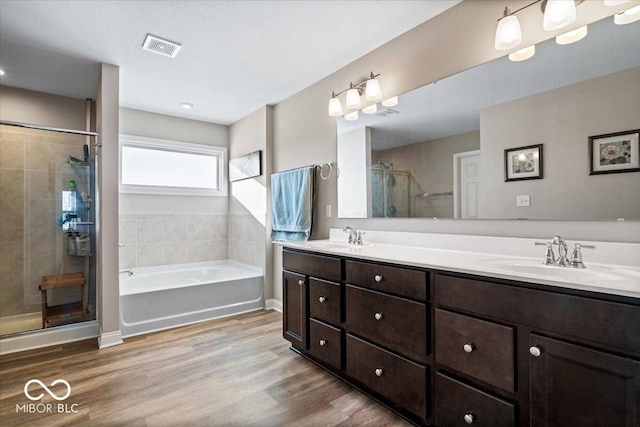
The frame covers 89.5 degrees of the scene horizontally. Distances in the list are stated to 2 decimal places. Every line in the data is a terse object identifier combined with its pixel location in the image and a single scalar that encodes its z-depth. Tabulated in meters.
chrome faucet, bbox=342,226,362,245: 2.51
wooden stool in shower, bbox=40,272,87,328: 2.97
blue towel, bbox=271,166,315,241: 3.05
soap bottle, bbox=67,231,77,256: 3.14
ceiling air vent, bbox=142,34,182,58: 2.32
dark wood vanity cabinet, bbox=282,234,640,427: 1.03
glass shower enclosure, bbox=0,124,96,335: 3.01
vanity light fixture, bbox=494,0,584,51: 1.48
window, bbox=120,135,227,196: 3.84
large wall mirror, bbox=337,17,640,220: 1.42
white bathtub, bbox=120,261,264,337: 2.97
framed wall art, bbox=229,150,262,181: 3.83
